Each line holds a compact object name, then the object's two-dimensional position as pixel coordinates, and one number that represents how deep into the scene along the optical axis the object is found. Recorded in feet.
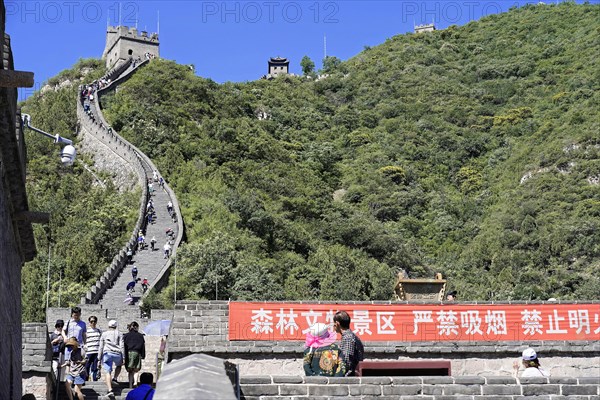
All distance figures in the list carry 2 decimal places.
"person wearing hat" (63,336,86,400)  48.73
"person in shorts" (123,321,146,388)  52.01
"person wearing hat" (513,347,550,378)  37.47
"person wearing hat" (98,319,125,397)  52.01
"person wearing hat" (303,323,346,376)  35.42
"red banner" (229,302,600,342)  53.62
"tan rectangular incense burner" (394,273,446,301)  63.46
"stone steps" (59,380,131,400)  50.49
